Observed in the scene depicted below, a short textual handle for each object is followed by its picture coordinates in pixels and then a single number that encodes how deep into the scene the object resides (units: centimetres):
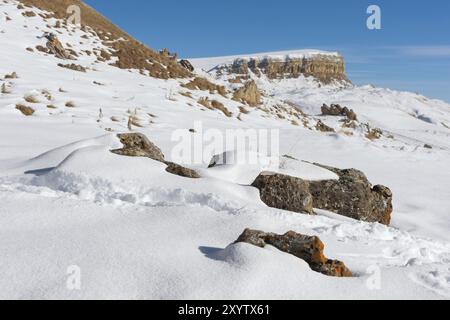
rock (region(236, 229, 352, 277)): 357
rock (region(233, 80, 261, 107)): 2265
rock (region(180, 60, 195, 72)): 2844
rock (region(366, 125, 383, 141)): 2070
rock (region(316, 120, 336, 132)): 2257
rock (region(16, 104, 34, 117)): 1115
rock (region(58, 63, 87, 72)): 1811
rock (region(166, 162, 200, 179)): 611
